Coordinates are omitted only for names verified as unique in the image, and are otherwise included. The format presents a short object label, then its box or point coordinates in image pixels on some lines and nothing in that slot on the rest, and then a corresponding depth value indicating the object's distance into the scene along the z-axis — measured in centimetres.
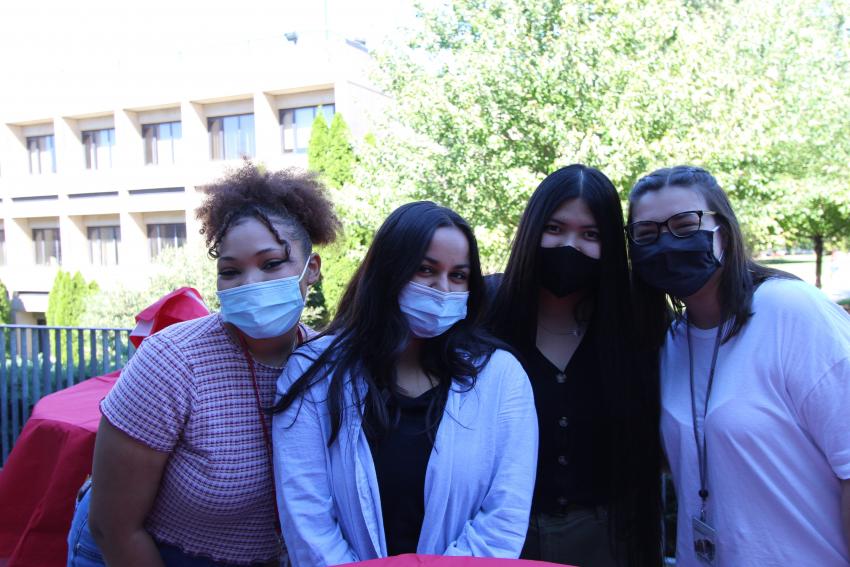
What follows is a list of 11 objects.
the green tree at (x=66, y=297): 2525
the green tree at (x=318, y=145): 2033
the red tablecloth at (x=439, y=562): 151
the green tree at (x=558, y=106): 1008
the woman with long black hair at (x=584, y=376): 229
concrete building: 2423
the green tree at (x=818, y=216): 1527
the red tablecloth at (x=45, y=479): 281
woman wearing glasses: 193
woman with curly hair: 195
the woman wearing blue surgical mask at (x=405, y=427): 189
